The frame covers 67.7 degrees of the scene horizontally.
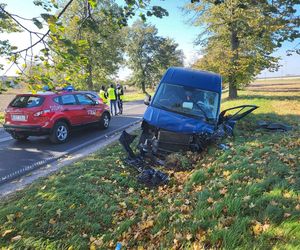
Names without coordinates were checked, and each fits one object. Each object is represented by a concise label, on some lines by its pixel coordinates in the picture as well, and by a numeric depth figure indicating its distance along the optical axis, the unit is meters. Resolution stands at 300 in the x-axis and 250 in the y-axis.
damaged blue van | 5.07
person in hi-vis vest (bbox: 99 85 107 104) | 14.31
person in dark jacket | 13.99
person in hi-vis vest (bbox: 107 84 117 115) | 13.27
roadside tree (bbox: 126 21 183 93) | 43.26
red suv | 7.22
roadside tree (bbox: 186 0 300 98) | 16.53
